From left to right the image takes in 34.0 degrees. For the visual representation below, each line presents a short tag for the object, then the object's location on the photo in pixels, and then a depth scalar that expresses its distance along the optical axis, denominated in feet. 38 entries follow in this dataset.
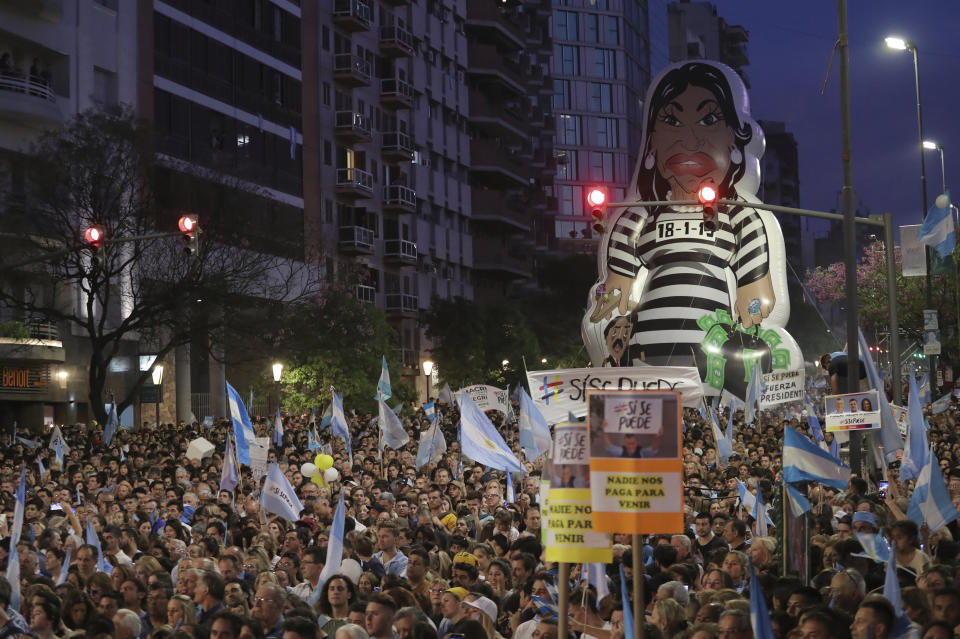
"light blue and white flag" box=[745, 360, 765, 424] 95.60
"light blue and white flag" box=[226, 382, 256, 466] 63.75
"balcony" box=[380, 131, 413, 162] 209.46
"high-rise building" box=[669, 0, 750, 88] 404.77
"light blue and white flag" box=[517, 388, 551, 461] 66.08
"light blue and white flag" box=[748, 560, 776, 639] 24.62
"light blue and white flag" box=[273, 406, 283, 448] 88.62
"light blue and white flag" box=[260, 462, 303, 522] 50.29
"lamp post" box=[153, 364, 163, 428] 121.19
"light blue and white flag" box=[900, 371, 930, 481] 51.21
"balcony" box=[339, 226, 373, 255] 195.83
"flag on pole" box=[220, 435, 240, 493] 60.85
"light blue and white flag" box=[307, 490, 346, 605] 36.92
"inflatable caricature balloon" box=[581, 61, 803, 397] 118.83
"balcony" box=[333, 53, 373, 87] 195.52
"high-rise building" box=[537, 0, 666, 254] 341.41
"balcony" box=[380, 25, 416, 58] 209.77
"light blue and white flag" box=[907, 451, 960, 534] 40.70
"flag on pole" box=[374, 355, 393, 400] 90.17
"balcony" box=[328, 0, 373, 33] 195.31
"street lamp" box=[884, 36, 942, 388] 85.87
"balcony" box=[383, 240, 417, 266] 210.38
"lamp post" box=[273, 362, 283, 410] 113.09
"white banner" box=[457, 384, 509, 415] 93.30
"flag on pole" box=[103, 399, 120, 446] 93.40
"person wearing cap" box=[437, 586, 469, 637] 32.86
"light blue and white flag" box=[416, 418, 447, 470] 75.00
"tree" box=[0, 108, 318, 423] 113.70
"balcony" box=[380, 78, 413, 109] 209.97
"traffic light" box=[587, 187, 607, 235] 68.85
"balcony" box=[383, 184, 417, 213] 209.77
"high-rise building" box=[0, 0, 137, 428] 123.34
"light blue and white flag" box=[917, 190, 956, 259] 82.02
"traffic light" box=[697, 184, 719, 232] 66.03
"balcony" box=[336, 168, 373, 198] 194.18
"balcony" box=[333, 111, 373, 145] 194.70
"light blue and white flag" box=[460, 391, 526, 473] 59.93
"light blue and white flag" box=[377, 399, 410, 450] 78.12
